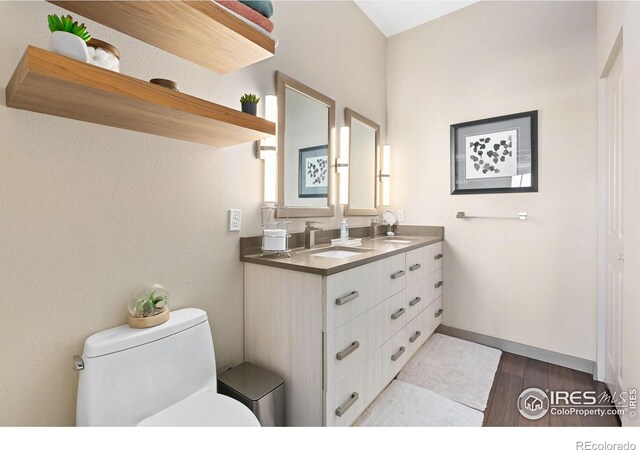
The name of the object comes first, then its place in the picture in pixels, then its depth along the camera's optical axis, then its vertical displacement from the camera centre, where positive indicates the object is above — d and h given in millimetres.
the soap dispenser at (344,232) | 2279 -60
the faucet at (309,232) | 1936 -52
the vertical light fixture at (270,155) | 1653 +395
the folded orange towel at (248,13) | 1101 +830
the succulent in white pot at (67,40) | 789 +502
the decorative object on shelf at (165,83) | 981 +476
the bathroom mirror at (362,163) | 2477 +549
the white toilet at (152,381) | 976 -565
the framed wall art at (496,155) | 2217 +556
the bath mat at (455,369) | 1785 -1011
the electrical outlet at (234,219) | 1523 +28
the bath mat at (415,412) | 1539 -1030
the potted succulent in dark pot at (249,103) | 1277 +526
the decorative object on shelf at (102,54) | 892 +525
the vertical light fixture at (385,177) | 2859 +463
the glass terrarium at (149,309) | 1113 -335
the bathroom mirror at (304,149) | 1801 +510
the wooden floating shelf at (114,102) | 754 +380
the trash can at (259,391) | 1233 -723
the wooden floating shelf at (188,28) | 985 +729
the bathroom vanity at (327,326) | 1274 -498
